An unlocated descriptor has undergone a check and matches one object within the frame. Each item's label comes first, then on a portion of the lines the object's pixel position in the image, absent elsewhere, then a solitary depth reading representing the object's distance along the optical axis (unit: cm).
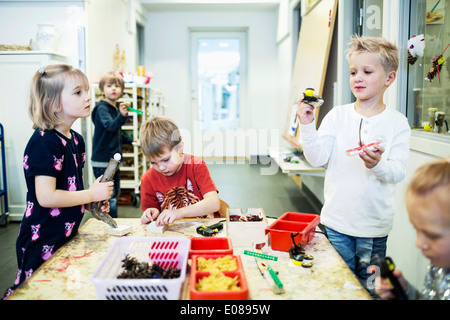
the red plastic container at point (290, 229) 109
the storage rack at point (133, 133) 379
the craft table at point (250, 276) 85
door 680
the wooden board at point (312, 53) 300
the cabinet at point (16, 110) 314
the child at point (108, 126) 300
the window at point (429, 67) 173
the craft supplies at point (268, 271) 87
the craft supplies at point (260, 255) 104
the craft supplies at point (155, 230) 128
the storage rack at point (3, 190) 306
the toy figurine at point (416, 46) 187
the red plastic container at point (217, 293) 77
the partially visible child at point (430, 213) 69
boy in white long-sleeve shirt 136
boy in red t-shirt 147
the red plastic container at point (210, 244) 105
